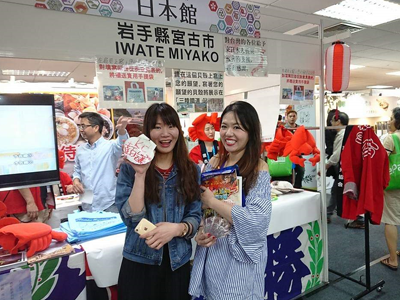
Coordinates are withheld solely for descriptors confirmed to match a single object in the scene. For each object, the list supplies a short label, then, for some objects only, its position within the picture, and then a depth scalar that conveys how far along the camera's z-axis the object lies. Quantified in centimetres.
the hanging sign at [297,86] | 247
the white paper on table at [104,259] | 143
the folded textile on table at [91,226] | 153
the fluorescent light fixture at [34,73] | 632
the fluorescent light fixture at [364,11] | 392
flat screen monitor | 129
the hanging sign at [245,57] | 212
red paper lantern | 248
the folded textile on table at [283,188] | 257
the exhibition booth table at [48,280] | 123
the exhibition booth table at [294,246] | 220
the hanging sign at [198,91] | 199
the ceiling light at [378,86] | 1256
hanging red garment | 232
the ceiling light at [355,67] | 804
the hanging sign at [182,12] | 160
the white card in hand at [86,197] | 258
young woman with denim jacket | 121
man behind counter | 263
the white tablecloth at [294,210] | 219
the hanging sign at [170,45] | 173
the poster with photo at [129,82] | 170
